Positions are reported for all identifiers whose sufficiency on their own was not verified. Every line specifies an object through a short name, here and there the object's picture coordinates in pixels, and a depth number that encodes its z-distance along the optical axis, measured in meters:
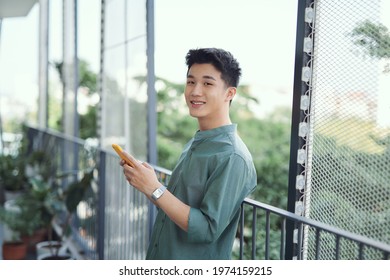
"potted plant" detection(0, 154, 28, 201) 4.67
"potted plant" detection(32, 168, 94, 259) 2.86
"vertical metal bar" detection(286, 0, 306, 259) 1.32
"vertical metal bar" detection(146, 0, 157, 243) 2.25
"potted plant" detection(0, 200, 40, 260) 3.18
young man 1.20
